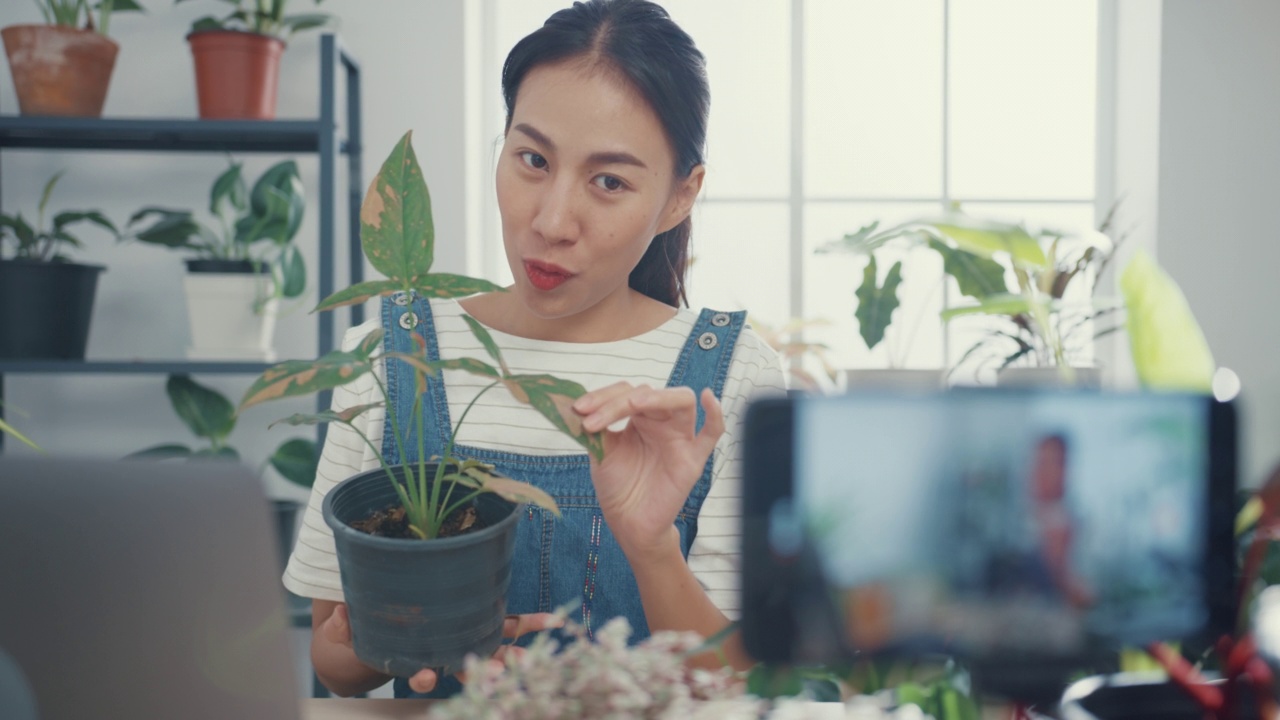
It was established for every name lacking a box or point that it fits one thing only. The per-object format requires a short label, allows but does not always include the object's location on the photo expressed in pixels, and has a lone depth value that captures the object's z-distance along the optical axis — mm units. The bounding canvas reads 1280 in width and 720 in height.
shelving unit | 1734
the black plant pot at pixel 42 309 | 1705
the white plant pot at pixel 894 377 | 1479
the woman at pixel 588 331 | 852
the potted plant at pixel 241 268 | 1793
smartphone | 396
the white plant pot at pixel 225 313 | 1792
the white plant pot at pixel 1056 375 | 1078
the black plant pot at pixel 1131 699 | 415
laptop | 337
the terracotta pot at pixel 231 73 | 1807
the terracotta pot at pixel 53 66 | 1745
